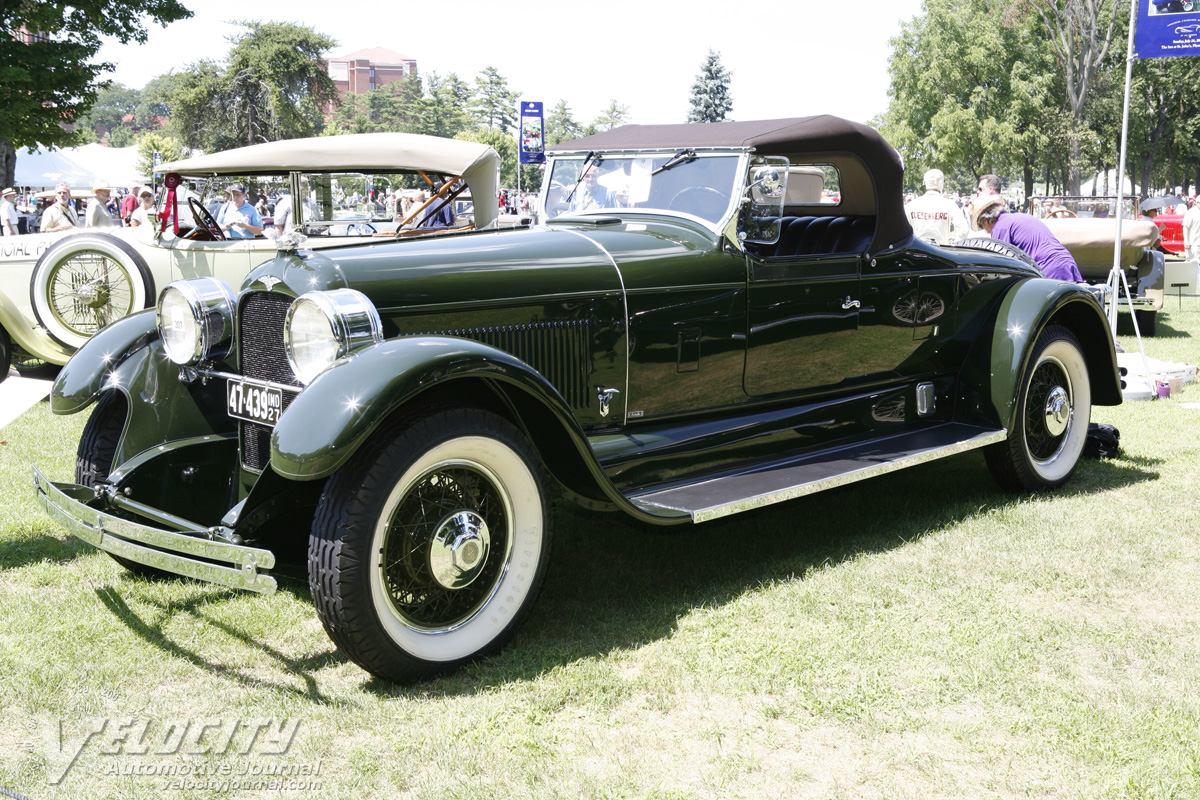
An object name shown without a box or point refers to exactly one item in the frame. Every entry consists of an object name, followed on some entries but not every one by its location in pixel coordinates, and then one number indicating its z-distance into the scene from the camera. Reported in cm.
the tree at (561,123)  13088
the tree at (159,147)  5900
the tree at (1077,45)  2959
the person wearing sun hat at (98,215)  1129
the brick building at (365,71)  17050
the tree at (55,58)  1647
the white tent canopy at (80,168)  3372
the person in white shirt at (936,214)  961
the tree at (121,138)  12781
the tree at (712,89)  5875
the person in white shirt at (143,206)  1354
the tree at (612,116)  11022
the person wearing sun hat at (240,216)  949
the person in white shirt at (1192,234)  1719
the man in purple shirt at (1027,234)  755
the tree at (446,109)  9744
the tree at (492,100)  10238
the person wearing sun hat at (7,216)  1584
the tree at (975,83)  3853
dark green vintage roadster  293
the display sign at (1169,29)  855
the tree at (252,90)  5841
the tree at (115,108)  14875
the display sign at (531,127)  2284
